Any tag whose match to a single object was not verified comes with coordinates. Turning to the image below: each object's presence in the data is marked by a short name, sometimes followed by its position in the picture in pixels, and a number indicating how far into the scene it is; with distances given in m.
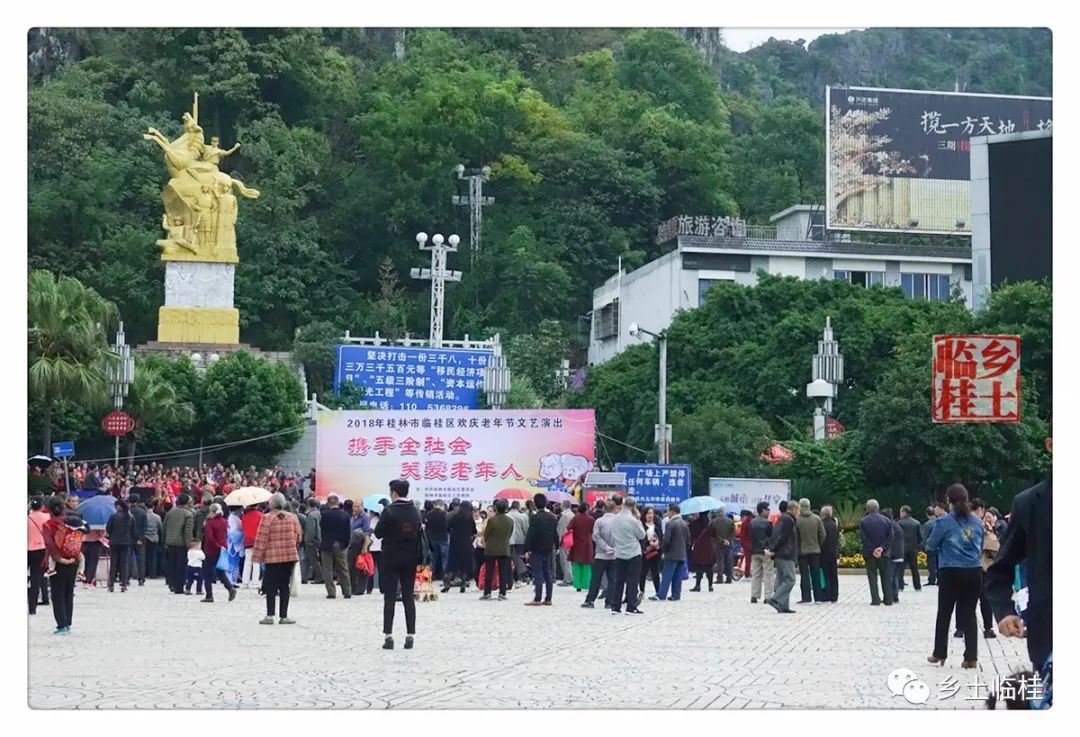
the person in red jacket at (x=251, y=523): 22.59
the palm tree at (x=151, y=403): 44.09
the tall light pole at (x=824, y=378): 38.53
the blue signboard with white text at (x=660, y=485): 29.36
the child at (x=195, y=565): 22.14
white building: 62.25
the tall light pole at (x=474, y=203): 68.50
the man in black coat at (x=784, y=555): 20.06
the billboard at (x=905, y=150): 61.81
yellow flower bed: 30.81
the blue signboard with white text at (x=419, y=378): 50.84
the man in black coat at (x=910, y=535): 23.22
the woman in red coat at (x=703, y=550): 25.20
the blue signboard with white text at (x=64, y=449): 30.20
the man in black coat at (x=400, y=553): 13.63
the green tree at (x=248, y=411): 49.19
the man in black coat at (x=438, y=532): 23.94
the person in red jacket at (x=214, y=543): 21.75
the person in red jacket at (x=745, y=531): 25.08
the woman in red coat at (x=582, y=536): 22.11
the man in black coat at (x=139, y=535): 23.75
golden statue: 56.02
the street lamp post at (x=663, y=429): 37.22
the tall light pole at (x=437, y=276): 56.38
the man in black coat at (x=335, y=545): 21.62
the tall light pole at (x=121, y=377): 37.81
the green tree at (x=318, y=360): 59.31
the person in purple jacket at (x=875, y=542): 20.64
